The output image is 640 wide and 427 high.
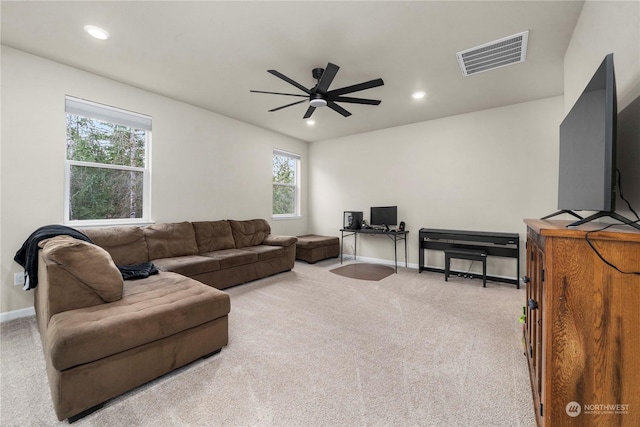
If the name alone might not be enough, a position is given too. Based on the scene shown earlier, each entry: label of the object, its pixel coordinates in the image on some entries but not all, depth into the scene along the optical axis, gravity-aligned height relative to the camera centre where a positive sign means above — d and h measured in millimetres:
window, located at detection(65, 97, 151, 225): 3139 +547
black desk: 4892 -471
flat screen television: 1132 +315
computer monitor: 5156 -92
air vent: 2531 +1585
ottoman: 5301 -765
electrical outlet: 2724 -717
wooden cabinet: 950 -428
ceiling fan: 2596 +1230
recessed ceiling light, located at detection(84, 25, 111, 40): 2369 +1575
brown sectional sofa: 1455 -715
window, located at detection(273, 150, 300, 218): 5871 +559
